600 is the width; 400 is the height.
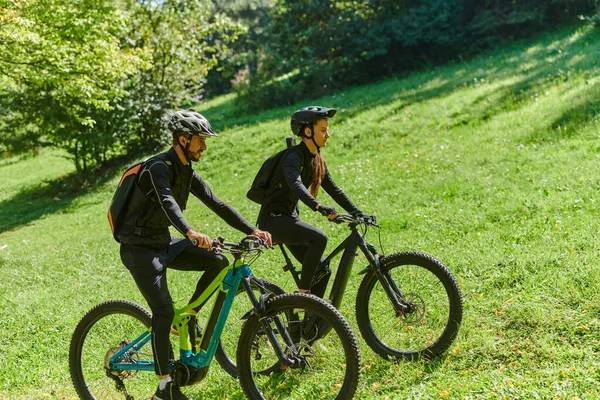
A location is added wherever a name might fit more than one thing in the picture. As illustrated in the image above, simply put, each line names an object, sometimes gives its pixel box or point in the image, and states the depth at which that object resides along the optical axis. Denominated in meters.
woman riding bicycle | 4.93
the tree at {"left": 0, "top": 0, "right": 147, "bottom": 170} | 12.56
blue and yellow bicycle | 4.15
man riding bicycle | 4.21
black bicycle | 4.58
